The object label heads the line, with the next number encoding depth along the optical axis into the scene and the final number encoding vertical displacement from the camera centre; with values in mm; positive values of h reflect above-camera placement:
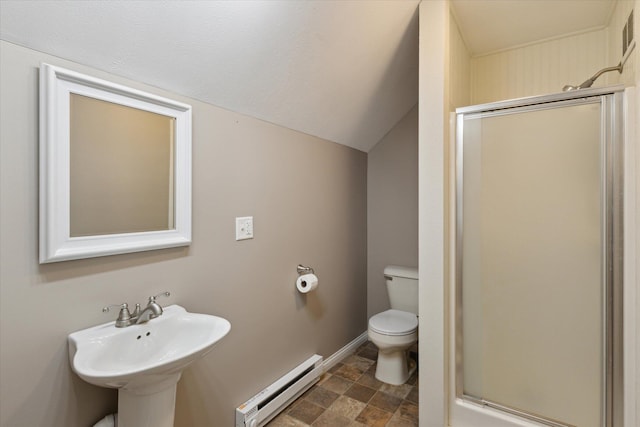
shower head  1613 +713
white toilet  2201 -825
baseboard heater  1719 -1115
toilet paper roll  2115 -473
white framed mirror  1042 +178
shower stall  1468 -246
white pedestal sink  976 -501
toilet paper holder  2184 -393
